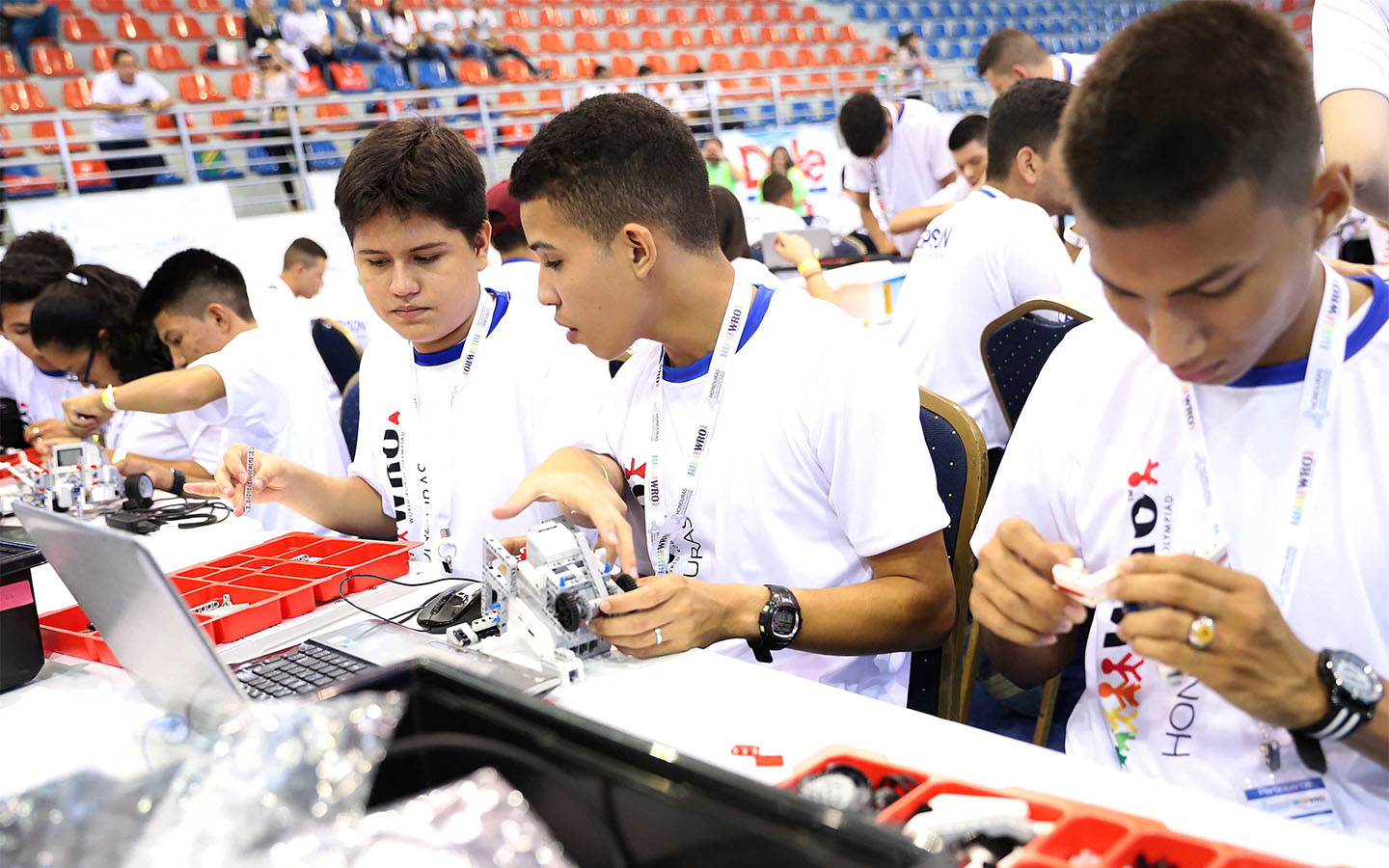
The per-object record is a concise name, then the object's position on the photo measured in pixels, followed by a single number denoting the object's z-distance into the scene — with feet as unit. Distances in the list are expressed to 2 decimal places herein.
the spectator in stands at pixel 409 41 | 38.70
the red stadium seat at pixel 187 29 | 37.14
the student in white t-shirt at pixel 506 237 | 11.27
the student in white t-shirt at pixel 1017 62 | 15.97
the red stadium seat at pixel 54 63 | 32.81
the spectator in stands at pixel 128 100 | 30.07
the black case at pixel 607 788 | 2.20
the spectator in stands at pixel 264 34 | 34.88
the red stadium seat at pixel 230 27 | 37.40
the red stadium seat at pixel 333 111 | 33.94
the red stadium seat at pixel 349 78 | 36.14
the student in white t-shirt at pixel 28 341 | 13.35
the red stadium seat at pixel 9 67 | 32.09
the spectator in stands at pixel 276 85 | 32.71
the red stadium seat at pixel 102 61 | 33.65
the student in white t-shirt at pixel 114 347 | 11.46
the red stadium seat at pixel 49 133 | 29.66
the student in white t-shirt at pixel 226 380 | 9.81
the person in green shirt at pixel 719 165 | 34.55
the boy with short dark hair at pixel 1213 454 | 3.38
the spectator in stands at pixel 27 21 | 32.53
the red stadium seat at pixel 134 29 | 36.04
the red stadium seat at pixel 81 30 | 34.86
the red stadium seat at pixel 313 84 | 34.88
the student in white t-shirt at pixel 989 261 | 10.34
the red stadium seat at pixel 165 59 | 35.47
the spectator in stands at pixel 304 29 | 36.45
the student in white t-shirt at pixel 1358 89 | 5.29
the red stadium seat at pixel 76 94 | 32.40
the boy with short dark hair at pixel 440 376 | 7.11
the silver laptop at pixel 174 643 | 3.54
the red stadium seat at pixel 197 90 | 34.58
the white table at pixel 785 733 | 3.14
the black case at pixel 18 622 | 5.01
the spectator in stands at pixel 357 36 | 37.52
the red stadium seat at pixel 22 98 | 31.19
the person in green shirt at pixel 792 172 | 38.50
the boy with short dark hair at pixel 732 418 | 5.43
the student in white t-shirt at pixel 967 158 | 16.62
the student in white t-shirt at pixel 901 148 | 21.24
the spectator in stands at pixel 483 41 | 40.88
